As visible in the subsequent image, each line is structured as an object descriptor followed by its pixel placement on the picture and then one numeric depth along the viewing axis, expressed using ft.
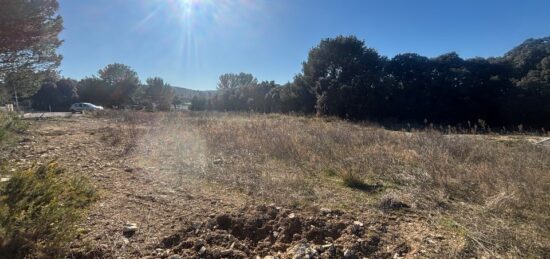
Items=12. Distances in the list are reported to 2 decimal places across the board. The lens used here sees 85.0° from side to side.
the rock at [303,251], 6.92
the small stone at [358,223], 8.30
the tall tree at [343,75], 71.67
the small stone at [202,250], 7.27
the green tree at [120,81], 138.41
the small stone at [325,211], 9.32
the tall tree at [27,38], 24.56
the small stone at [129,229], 8.24
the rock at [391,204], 9.71
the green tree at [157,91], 158.81
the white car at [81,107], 85.15
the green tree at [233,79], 208.15
